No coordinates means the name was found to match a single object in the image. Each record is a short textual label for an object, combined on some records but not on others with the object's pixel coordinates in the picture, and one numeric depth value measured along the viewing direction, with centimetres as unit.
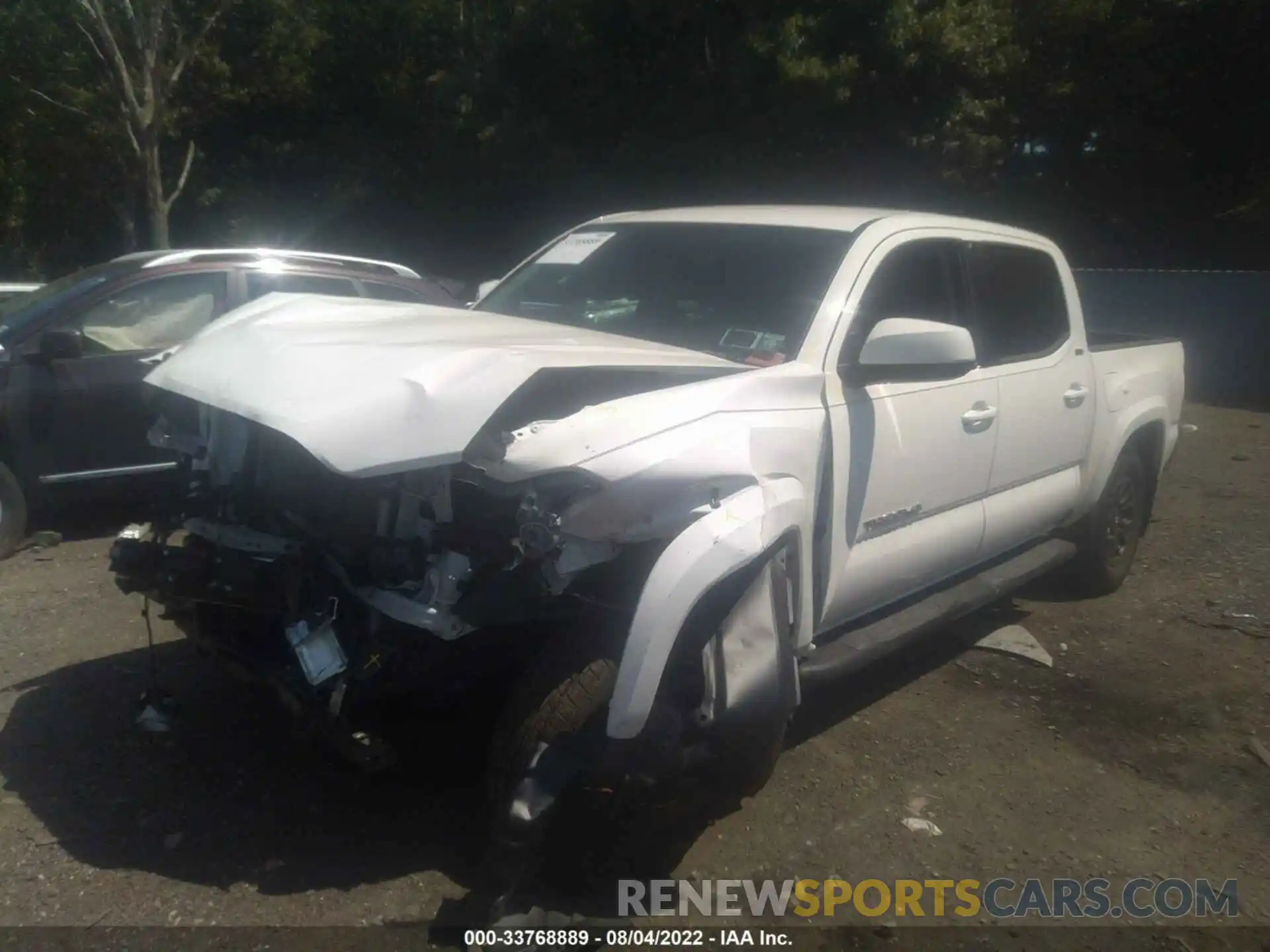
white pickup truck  314
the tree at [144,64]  1432
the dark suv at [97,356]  635
